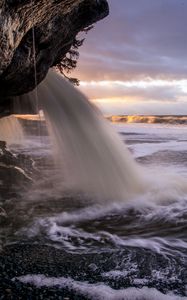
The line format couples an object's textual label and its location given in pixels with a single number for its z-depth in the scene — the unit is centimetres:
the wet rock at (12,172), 792
